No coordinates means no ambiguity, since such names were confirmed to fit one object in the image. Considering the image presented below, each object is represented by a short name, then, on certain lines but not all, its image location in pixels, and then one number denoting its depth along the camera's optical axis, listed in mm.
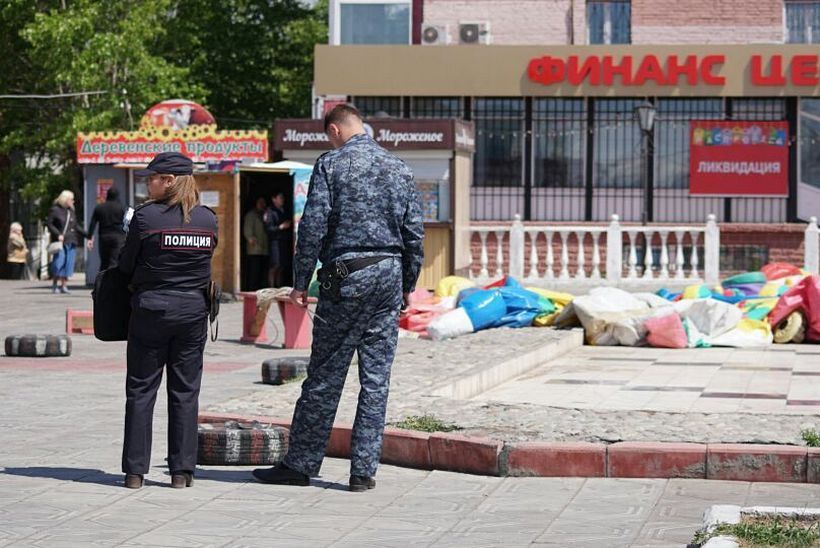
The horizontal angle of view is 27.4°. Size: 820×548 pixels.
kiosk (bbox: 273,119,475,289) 25562
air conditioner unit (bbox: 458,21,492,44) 35250
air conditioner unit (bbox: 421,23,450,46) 35344
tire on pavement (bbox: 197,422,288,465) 9008
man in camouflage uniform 8305
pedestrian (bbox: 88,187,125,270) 23281
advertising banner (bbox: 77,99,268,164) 27562
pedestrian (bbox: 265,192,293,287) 25312
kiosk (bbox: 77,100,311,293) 25422
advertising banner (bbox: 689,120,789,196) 32844
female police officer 8273
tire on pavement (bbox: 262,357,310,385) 13000
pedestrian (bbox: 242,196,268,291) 25516
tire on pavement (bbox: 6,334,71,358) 15695
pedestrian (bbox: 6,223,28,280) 36188
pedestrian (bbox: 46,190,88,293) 27656
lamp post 28219
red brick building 32344
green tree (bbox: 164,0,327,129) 54438
